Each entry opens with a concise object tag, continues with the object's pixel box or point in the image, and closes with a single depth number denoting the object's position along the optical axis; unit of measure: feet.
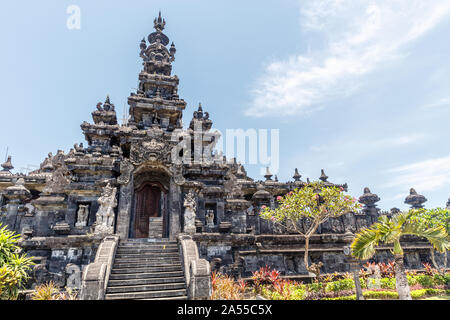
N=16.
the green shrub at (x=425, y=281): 49.24
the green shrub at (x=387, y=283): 45.47
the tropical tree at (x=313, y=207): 51.65
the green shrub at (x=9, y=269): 32.81
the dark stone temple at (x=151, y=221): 38.47
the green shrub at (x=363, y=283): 45.94
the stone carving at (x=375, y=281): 45.91
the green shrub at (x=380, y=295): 39.99
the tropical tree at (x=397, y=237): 34.73
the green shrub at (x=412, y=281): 48.98
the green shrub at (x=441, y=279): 49.55
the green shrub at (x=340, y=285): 44.39
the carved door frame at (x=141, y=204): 53.21
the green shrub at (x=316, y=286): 44.75
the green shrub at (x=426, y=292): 41.70
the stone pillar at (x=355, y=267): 34.57
